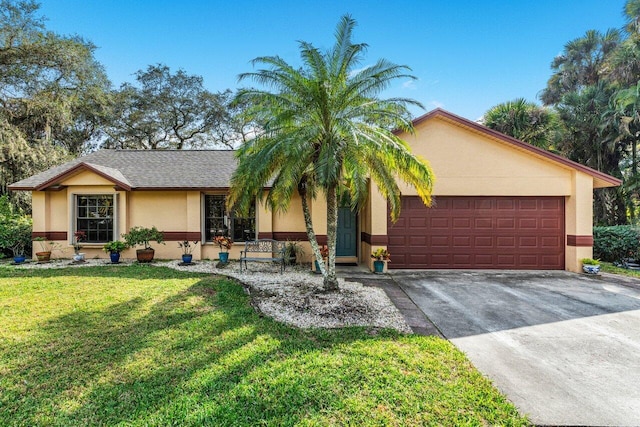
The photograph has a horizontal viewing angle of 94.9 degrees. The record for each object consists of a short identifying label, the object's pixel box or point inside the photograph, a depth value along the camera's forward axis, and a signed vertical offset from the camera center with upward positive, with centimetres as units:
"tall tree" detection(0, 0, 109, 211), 1421 +707
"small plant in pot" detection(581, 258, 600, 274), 931 -161
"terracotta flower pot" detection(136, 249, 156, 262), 1095 -147
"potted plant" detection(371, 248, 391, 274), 960 -142
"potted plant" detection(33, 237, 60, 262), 1110 -129
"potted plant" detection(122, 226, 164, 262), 1066 -85
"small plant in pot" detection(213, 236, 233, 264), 1087 -115
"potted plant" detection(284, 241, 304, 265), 1085 -137
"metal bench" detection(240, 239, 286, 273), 1045 -114
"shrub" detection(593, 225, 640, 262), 1091 -103
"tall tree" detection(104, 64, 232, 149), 2469 +905
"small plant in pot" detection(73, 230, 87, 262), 1102 -112
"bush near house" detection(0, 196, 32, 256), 1141 -62
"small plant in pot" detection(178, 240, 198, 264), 1146 -125
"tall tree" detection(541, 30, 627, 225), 1509 +414
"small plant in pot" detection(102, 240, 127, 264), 1077 -123
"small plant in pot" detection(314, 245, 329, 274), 962 -131
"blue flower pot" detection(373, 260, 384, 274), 963 -167
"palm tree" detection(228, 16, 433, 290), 609 +201
